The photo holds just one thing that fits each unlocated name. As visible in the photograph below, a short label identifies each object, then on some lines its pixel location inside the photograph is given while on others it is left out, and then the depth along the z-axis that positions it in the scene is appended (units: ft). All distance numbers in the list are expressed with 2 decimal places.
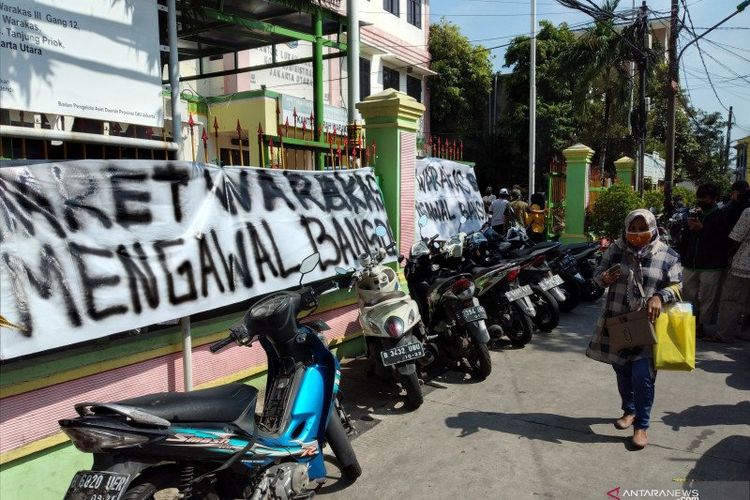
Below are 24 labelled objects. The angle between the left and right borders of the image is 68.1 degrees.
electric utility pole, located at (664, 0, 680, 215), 35.58
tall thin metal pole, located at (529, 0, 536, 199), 58.44
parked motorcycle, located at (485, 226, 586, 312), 21.88
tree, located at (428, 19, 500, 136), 73.41
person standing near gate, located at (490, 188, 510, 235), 33.96
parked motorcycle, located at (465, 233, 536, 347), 17.92
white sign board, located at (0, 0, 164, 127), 11.48
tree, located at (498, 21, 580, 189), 75.36
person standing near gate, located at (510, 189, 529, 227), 34.19
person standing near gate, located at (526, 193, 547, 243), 32.42
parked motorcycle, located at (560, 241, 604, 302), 24.97
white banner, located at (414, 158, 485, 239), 23.95
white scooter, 13.42
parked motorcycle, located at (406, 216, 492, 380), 15.52
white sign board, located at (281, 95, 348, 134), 43.40
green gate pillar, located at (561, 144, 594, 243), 37.01
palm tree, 66.03
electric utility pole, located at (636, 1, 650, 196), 48.59
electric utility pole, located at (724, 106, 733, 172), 128.16
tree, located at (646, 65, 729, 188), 101.08
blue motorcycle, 6.70
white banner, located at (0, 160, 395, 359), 9.16
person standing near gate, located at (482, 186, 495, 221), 44.85
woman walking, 11.60
